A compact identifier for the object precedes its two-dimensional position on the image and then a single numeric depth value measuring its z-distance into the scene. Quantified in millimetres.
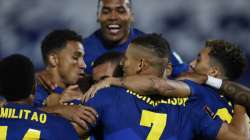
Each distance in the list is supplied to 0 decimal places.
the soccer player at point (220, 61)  9102
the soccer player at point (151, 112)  8187
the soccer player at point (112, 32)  11359
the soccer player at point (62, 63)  10211
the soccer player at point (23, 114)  7789
